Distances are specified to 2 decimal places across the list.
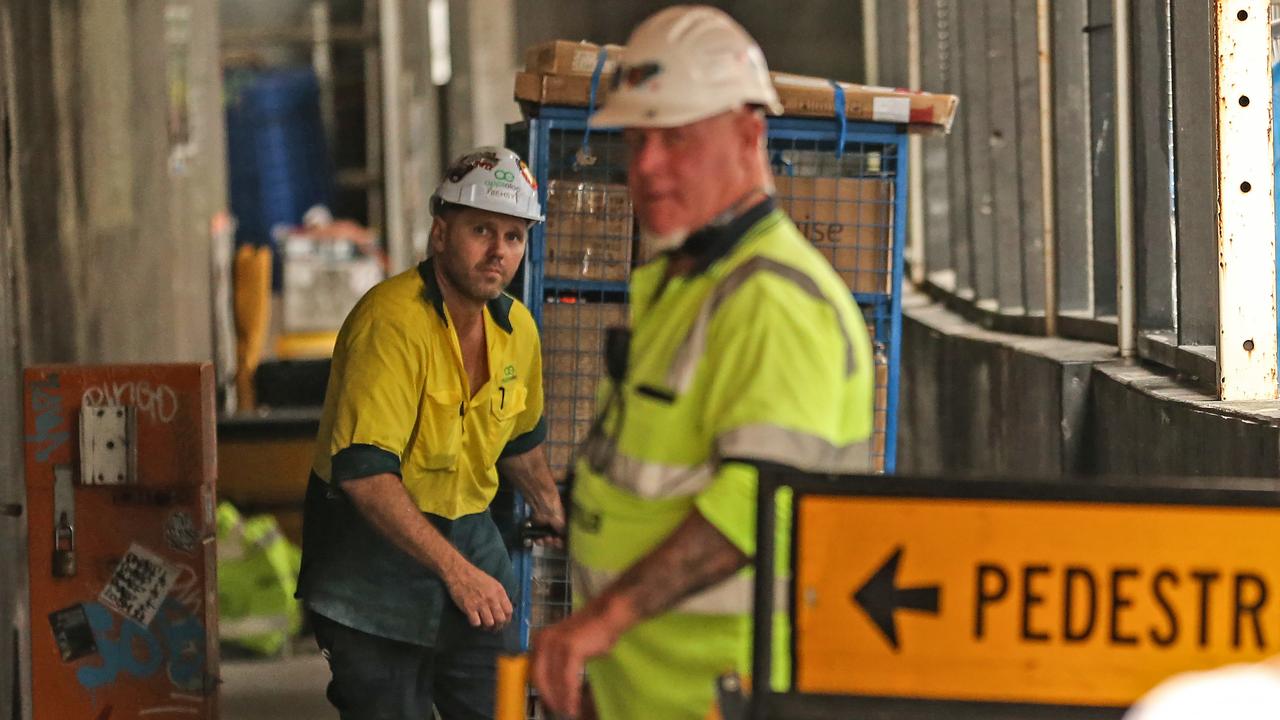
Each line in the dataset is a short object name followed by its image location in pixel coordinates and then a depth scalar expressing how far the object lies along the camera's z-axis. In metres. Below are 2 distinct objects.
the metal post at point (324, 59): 42.06
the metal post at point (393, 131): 31.75
